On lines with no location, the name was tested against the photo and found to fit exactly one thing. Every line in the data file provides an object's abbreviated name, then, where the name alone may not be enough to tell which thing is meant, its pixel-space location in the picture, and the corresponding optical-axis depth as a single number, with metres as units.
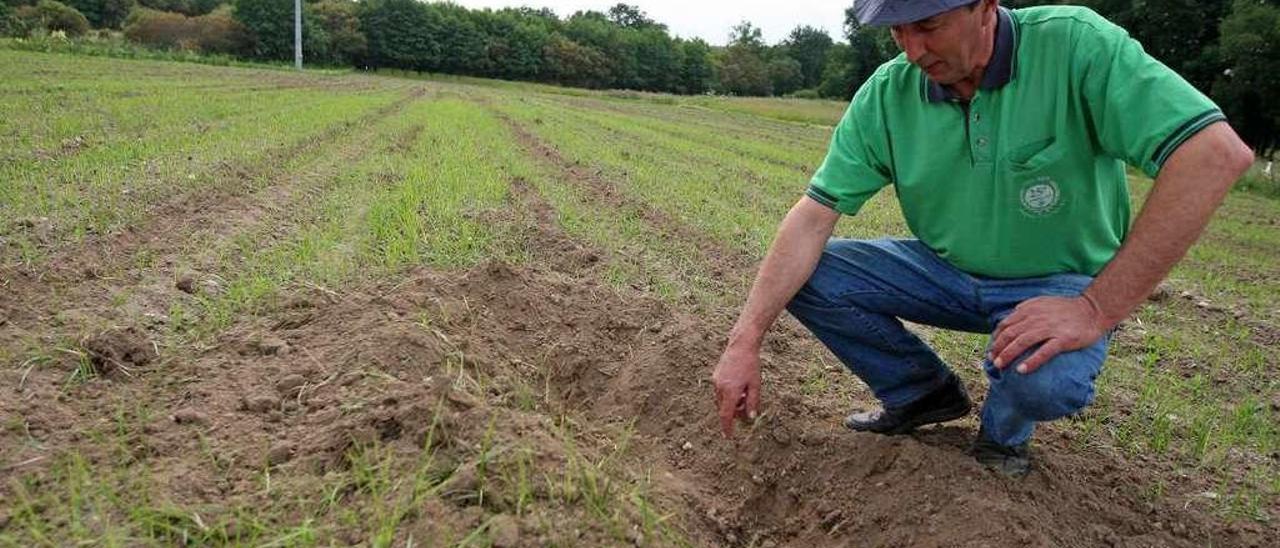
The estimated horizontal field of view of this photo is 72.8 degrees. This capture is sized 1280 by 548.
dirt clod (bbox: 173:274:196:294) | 3.85
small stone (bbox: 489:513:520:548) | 1.84
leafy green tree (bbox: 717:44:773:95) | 82.69
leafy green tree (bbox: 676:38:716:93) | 81.44
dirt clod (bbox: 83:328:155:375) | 2.80
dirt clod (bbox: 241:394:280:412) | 2.56
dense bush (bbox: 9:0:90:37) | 41.31
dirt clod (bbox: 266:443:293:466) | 2.21
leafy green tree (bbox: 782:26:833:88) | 96.75
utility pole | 42.13
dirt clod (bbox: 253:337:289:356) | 3.05
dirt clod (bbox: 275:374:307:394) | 2.67
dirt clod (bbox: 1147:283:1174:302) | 5.67
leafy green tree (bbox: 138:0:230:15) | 70.44
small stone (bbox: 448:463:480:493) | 2.02
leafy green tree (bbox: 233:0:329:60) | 56.28
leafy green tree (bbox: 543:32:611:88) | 71.25
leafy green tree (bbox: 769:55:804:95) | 85.38
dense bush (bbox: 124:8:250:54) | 48.59
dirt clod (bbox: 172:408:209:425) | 2.44
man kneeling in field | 2.03
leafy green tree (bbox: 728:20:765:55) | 106.09
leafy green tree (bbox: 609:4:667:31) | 126.06
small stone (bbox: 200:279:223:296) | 3.87
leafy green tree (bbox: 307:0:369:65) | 61.91
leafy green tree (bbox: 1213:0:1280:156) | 23.64
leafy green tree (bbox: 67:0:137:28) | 63.07
